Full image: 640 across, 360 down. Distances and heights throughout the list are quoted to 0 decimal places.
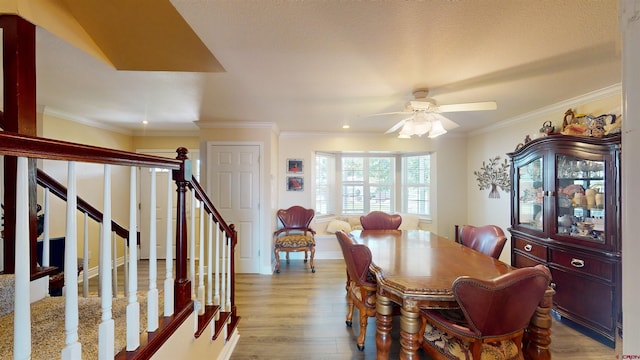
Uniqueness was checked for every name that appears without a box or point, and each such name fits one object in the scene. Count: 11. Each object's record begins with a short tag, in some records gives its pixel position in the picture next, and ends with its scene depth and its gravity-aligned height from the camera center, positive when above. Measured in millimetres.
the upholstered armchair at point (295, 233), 3885 -825
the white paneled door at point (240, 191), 3842 -148
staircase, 624 -394
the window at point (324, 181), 4754 -10
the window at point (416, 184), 4766 -69
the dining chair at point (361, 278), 1882 -723
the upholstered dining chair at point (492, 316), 1243 -658
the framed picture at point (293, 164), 4488 +276
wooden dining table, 1505 -614
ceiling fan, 2208 +546
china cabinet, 2092 -393
